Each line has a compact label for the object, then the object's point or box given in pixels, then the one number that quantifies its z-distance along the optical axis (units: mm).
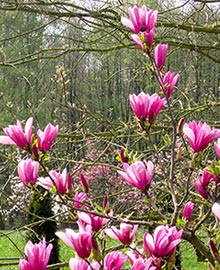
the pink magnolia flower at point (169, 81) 2061
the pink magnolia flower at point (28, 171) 1923
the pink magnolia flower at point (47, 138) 1947
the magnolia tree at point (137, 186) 1524
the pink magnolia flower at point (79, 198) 2044
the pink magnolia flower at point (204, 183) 1980
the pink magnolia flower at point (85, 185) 2087
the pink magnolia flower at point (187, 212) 2039
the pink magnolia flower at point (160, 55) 2027
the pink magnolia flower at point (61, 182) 1998
